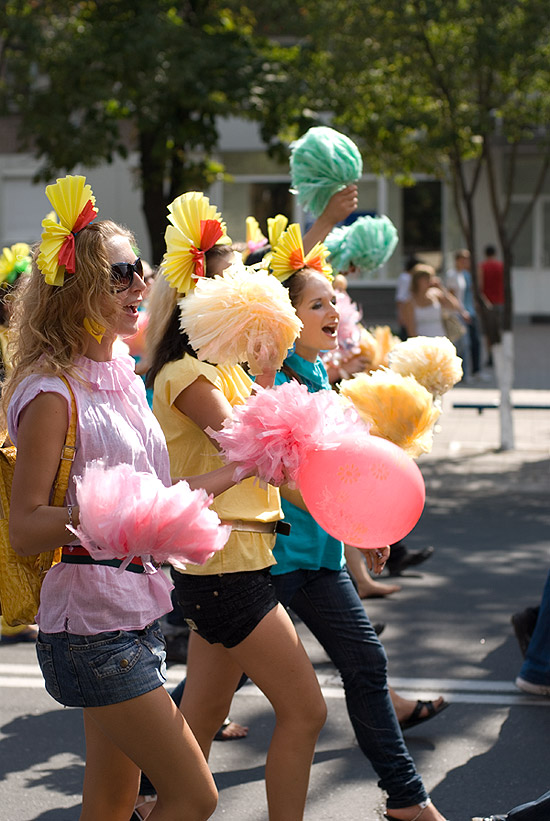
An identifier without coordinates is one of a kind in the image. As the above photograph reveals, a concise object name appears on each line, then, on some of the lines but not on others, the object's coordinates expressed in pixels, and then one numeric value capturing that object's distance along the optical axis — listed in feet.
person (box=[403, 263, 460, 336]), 82.07
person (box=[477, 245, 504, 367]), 124.47
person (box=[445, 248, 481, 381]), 107.96
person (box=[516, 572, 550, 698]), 31.83
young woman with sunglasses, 16.92
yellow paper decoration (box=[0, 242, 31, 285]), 37.84
